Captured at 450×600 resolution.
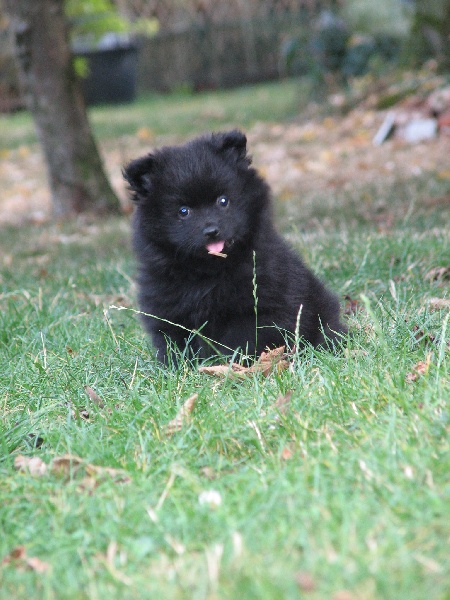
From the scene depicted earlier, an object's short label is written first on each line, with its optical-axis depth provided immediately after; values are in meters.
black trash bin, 36.50
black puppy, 6.97
